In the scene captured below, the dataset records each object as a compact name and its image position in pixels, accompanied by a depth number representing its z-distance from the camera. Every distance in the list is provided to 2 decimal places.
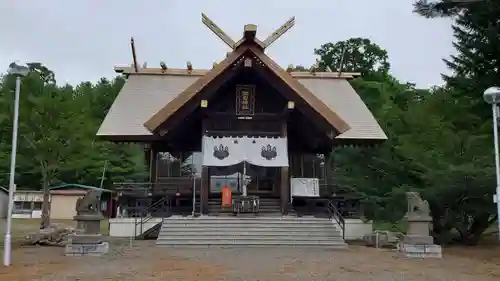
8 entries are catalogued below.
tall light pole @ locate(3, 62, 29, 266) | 9.11
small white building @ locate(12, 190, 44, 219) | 33.36
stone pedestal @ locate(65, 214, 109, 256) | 10.64
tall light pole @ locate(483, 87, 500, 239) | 9.02
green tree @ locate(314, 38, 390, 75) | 47.44
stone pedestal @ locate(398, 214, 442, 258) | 10.80
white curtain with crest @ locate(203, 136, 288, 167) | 16.23
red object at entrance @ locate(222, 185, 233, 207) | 16.02
